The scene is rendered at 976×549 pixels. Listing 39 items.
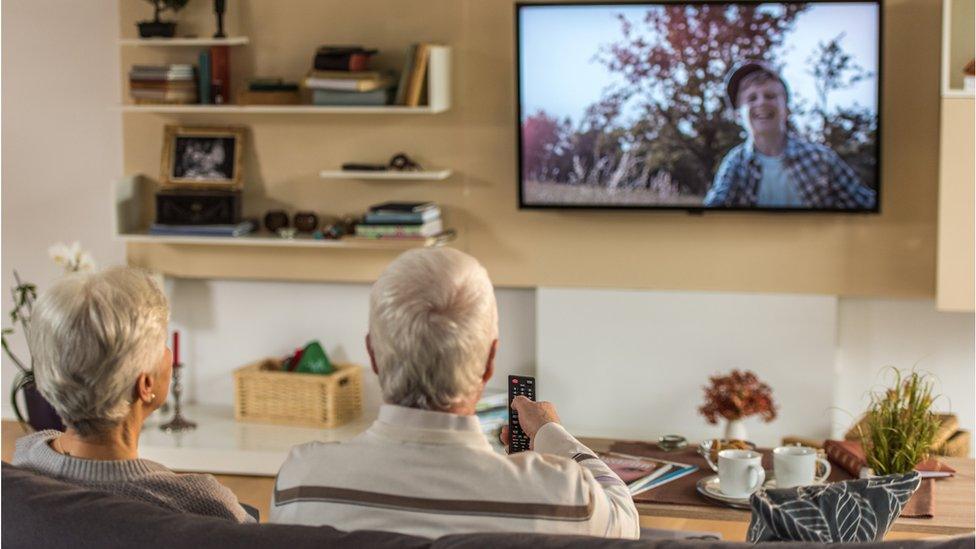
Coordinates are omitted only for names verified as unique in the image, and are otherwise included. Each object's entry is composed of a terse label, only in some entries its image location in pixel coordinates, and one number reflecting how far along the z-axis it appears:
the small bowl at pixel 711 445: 3.03
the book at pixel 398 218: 4.71
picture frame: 5.05
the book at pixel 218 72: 4.95
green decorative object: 4.99
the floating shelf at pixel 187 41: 4.84
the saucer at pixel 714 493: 2.75
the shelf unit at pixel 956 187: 4.17
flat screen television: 4.40
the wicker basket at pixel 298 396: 4.93
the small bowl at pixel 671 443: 3.22
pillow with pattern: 1.93
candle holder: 4.98
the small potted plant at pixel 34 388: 4.56
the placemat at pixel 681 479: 2.81
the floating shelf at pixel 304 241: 4.73
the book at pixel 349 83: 4.70
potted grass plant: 2.91
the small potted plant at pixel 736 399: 3.95
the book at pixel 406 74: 4.73
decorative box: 4.96
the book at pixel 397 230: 4.71
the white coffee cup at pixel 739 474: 2.79
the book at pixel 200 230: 4.92
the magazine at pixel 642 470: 2.89
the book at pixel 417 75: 4.70
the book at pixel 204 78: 4.95
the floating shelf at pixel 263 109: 4.68
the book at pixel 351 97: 4.74
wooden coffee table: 2.65
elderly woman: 2.01
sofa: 1.76
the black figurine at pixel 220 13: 4.88
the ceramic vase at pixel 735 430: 4.34
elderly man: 1.87
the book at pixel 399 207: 4.75
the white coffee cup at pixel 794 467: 2.82
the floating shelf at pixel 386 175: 4.75
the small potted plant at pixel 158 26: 4.89
